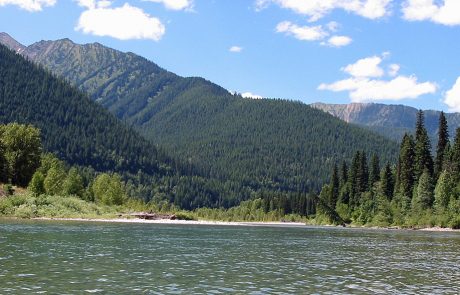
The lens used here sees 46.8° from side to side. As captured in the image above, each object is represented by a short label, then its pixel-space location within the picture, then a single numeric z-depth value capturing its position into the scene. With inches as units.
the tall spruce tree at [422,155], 5753.0
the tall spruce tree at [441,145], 5595.5
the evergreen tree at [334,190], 7691.9
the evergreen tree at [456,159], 5137.8
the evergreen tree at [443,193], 4980.3
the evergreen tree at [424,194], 5231.3
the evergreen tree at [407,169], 5762.8
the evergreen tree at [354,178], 7042.3
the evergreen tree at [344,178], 7682.1
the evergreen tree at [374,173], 6883.9
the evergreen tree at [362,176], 7003.0
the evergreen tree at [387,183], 6230.3
